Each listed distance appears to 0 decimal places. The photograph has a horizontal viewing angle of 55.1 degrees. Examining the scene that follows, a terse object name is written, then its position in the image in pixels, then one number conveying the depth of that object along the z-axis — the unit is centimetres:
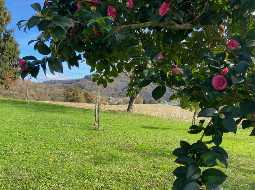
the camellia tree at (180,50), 99
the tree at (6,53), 1926
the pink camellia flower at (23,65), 125
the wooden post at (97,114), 915
